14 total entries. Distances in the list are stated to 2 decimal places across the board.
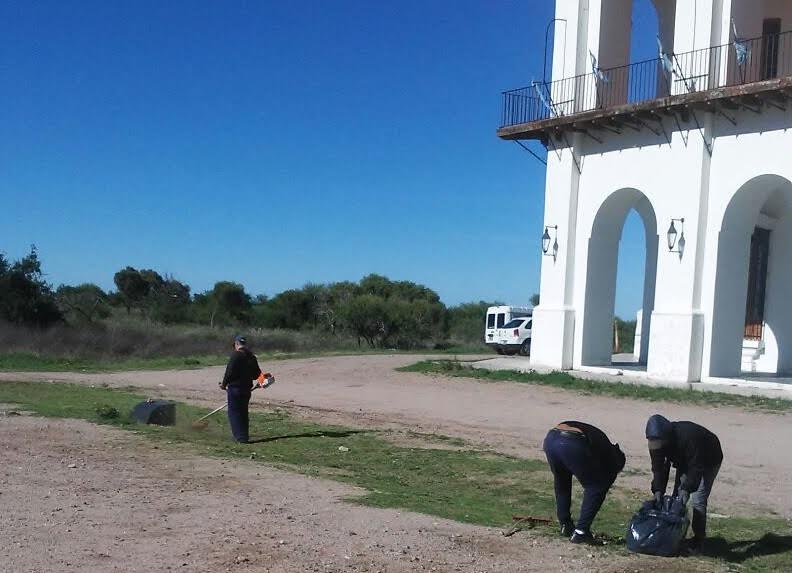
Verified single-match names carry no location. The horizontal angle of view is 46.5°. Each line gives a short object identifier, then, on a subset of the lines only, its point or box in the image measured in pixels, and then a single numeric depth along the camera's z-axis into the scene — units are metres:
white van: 43.50
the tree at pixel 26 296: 40.50
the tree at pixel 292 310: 65.19
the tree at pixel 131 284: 76.50
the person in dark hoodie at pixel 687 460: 7.41
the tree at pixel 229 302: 65.12
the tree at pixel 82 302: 46.88
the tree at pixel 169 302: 61.19
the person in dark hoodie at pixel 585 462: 7.52
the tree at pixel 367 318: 52.25
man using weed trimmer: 13.98
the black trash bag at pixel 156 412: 15.30
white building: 22.42
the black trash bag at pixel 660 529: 7.32
